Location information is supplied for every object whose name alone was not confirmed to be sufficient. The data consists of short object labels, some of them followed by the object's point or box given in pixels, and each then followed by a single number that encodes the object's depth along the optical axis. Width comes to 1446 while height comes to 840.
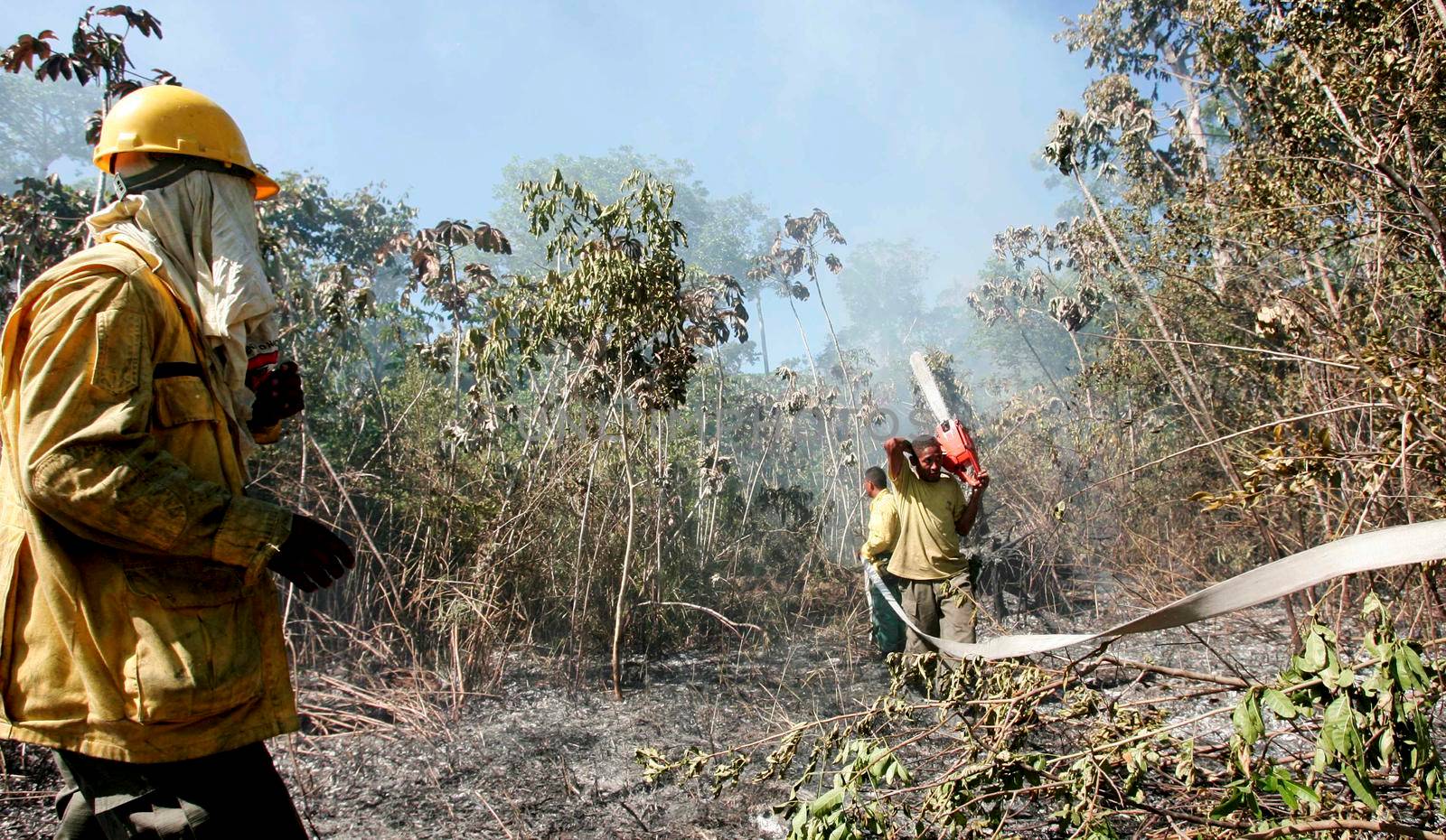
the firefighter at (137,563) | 1.28
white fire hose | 0.96
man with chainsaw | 4.59
